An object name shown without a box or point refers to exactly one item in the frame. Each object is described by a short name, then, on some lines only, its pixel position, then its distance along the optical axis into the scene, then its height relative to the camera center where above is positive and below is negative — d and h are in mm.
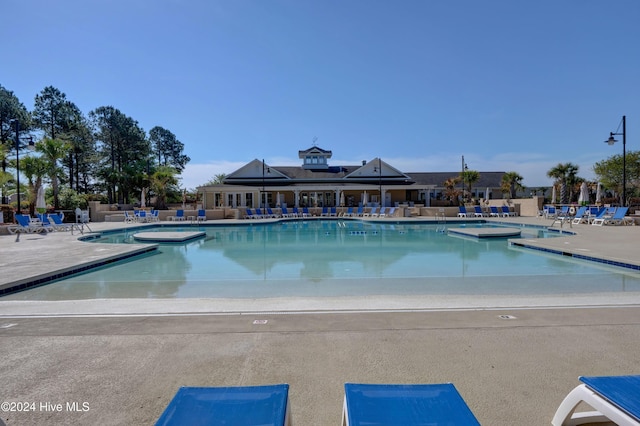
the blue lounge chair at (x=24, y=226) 16453 -810
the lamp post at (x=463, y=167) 37466 +4012
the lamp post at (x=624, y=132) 19156 +3867
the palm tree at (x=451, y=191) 34053 +1278
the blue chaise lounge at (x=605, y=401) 1753 -1067
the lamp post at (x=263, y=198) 32994 +801
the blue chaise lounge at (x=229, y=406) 1629 -1005
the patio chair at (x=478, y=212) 26109 -635
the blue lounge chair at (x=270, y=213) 27891 -603
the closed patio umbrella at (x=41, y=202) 18062 +361
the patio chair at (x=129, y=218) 24656 -726
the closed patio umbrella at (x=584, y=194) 23609 +569
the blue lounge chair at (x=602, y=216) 18047 -731
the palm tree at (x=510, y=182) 40028 +2670
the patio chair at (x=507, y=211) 27062 -607
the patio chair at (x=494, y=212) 26562 -661
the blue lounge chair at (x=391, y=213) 27141 -653
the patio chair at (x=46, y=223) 17291 -704
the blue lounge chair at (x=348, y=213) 28645 -653
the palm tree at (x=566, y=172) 38500 +3408
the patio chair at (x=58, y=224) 17781 -782
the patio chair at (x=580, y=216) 19438 -777
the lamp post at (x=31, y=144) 16381 +3074
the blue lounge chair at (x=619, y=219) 17844 -876
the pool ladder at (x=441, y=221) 19141 -1139
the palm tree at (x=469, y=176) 38194 +3062
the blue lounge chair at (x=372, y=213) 28275 -665
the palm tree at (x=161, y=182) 33219 +2434
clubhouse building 32562 +1821
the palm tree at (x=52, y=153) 25281 +4111
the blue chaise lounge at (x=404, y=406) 1608 -1005
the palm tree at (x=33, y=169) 22922 +2679
